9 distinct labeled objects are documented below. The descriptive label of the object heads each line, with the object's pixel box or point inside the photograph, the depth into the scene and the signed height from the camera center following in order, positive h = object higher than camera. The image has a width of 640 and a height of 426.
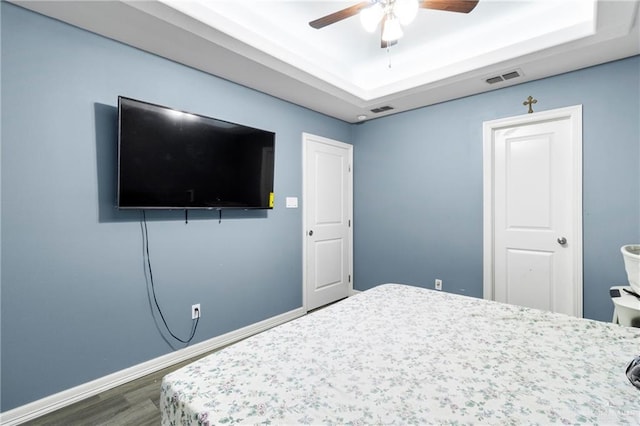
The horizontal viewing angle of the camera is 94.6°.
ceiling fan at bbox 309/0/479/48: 1.65 +1.18
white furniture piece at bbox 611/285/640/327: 1.74 -0.59
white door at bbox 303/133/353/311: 3.53 -0.11
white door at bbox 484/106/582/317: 2.61 +0.01
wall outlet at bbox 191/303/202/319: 2.50 -0.85
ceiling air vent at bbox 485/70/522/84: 2.60 +1.22
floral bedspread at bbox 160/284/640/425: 0.78 -0.53
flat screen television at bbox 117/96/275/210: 2.02 +0.40
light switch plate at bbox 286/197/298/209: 3.30 +0.10
